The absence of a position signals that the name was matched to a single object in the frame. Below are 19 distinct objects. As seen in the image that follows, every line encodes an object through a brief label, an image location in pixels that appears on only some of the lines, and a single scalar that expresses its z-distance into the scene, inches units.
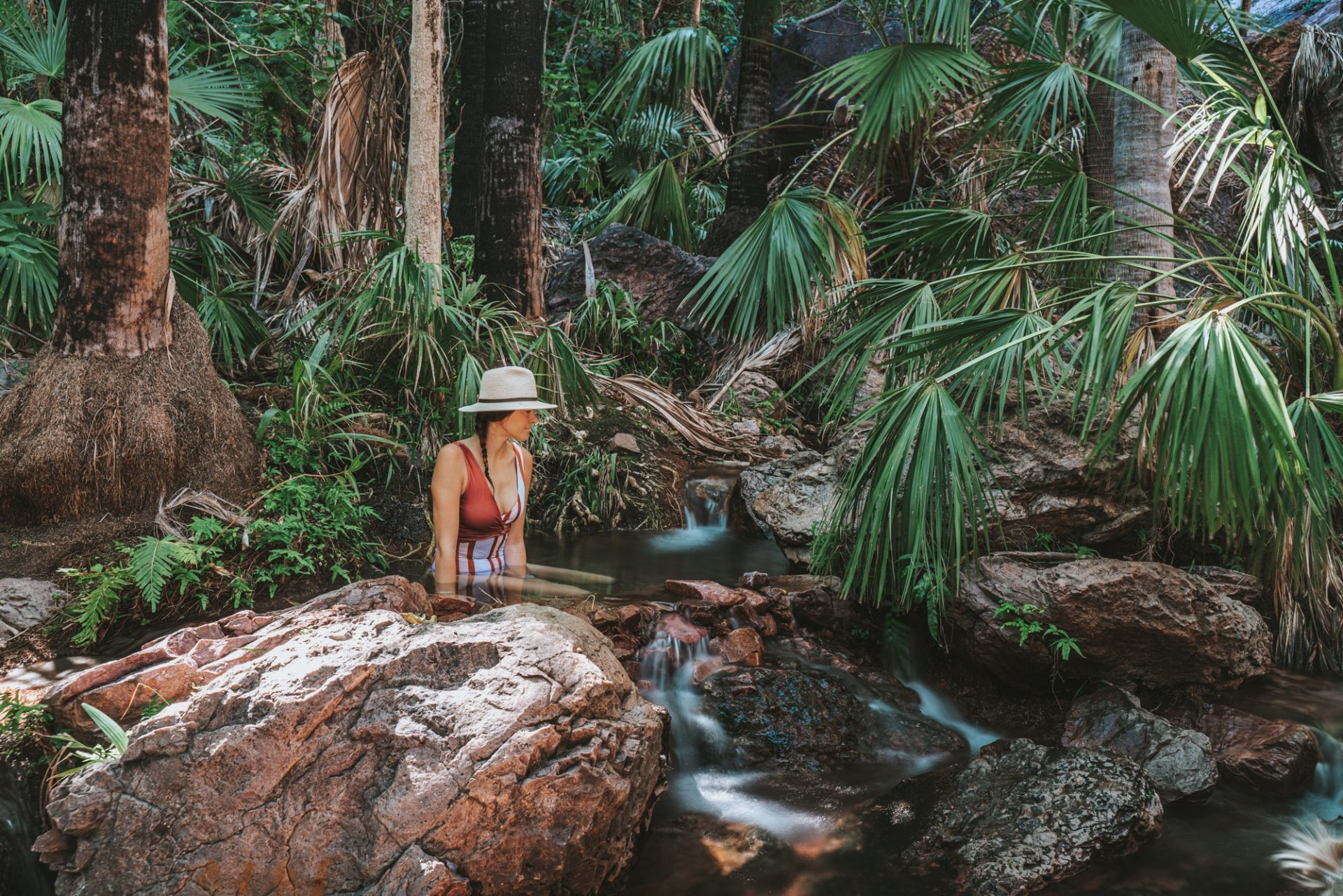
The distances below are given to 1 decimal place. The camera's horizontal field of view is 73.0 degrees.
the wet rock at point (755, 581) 191.6
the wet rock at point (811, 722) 151.8
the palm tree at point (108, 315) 175.2
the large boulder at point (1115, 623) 156.9
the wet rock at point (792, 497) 211.9
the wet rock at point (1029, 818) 121.2
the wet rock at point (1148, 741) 143.2
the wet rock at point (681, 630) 171.2
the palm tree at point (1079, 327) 119.3
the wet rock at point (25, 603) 155.1
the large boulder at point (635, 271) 358.0
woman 156.4
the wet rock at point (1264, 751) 145.4
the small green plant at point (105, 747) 103.3
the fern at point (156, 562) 157.4
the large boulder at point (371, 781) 96.6
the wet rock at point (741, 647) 169.8
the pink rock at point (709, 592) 180.2
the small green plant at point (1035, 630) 155.0
